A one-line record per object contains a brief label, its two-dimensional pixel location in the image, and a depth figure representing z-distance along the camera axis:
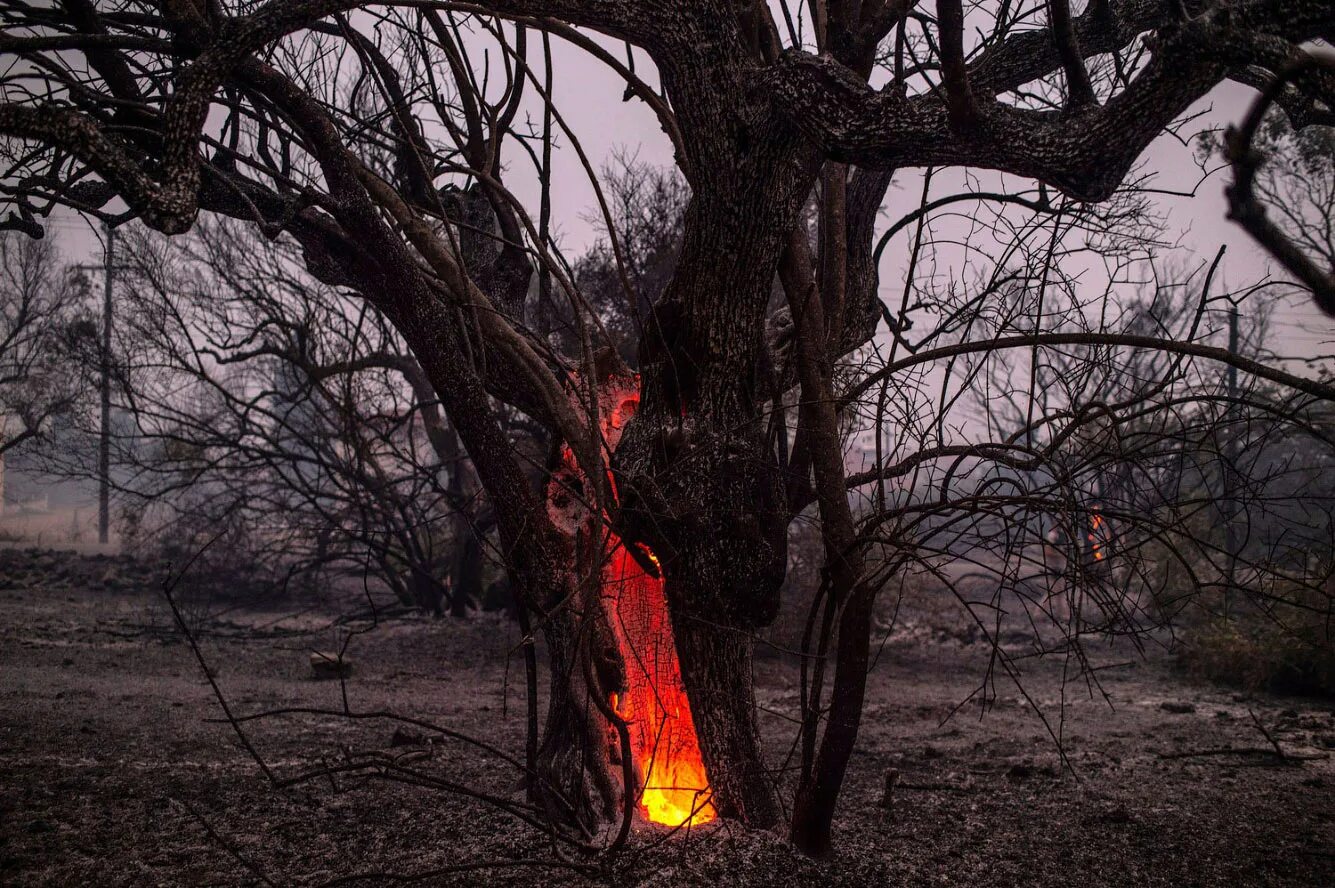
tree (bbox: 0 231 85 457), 13.65
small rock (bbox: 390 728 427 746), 5.14
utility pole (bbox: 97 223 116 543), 10.48
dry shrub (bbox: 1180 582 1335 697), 7.24
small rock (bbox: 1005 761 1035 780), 4.77
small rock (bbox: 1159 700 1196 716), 6.91
